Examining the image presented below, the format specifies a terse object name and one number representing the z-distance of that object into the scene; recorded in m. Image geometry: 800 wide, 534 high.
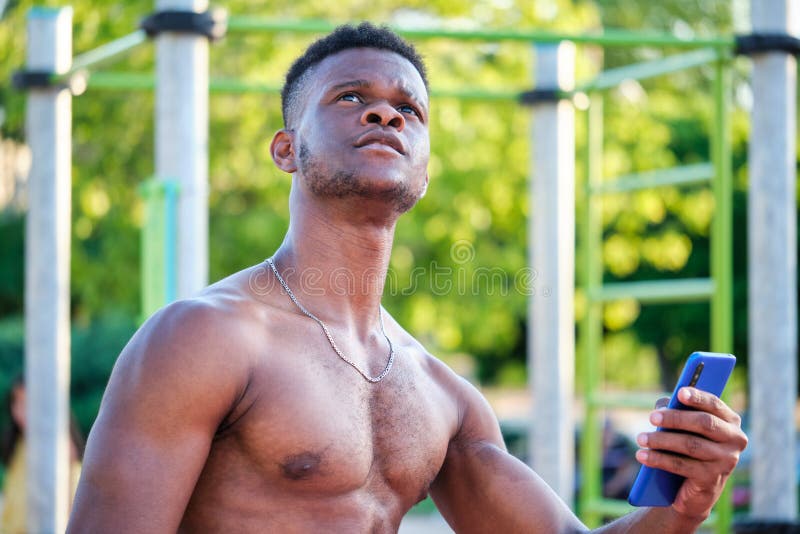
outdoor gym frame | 9.49
